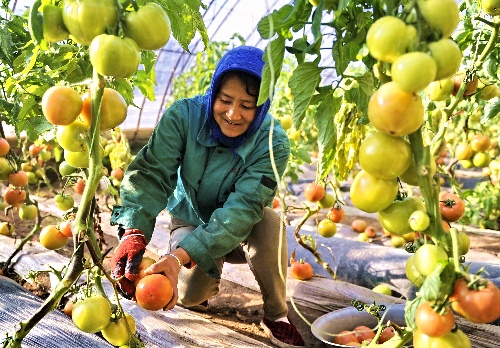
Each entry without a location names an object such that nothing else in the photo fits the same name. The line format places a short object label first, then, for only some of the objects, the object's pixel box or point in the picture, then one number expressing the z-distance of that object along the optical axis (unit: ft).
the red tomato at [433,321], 2.73
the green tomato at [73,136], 3.59
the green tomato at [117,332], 4.40
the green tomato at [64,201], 7.97
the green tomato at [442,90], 4.13
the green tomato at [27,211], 8.28
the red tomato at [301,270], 8.42
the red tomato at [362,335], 5.97
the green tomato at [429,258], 2.76
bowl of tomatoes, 5.72
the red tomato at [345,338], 5.66
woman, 5.61
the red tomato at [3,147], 6.92
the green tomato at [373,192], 3.00
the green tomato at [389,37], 2.53
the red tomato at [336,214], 9.20
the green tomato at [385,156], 2.83
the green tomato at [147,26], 3.00
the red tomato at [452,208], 4.50
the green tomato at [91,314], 4.17
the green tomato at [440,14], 2.57
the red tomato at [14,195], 8.04
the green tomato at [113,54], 2.89
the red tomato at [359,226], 12.79
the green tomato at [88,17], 2.91
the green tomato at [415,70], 2.44
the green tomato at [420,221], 2.88
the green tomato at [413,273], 3.09
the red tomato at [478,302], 2.67
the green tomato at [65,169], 7.49
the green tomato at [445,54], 2.53
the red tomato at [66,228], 6.94
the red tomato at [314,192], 8.98
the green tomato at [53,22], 3.10
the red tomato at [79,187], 9.19
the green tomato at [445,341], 2.81
